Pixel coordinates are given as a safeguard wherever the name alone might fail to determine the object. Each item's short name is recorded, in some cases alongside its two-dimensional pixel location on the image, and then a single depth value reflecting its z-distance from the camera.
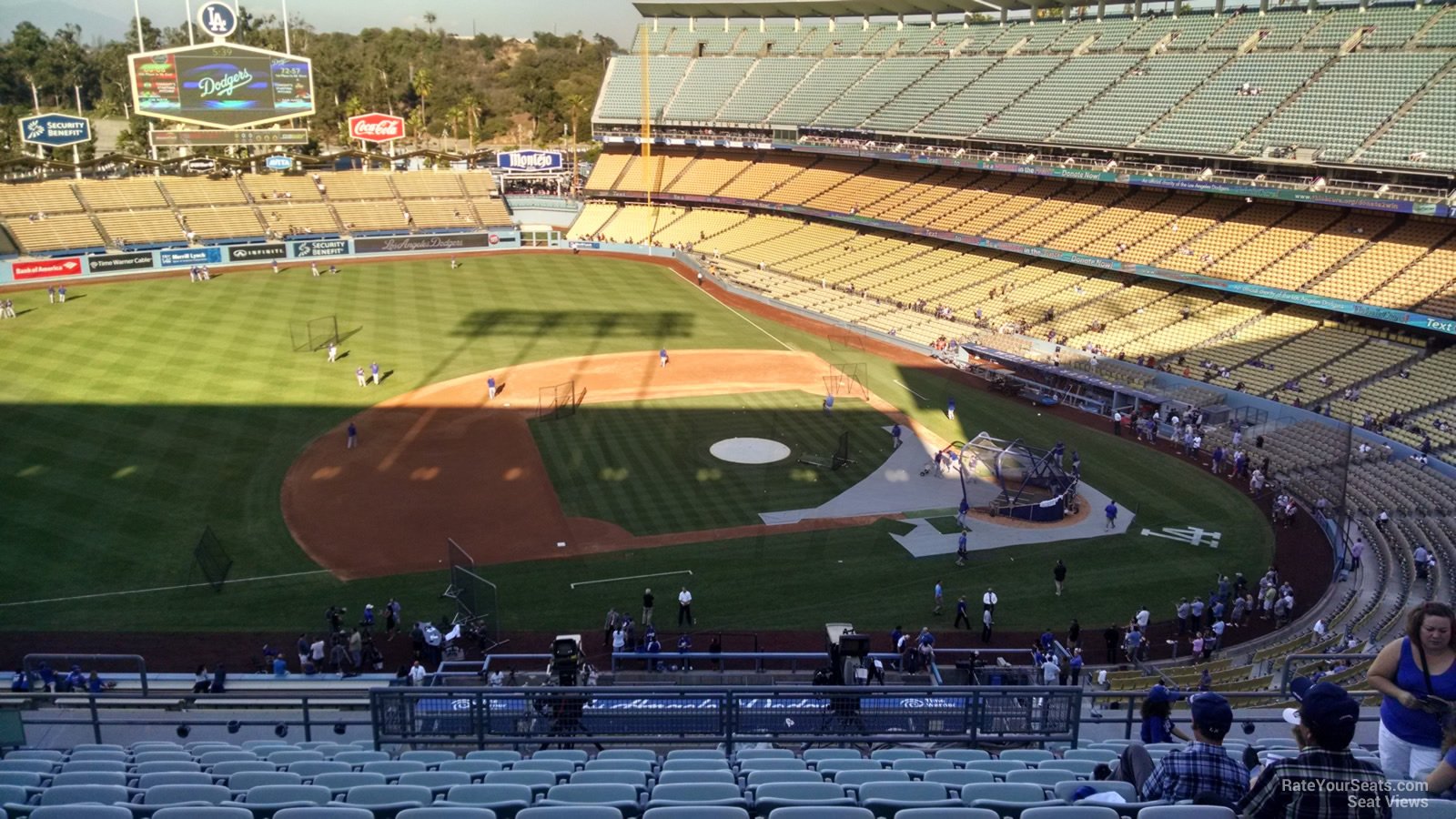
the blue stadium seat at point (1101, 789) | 6.59
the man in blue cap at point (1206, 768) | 5.96
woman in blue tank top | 6.27
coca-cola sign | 76.56
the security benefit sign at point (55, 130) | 64.19
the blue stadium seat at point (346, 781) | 8.09
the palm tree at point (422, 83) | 116.12
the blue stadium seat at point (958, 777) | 8.23
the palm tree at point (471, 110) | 111.44
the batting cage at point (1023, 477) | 30.30
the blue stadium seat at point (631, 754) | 9.61
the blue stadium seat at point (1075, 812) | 6.05
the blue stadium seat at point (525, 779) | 8.09
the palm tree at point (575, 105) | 110.19
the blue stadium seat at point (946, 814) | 6.12
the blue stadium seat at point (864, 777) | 8.20
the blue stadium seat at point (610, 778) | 8.07
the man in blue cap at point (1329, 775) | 5.23
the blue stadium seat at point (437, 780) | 8.09
